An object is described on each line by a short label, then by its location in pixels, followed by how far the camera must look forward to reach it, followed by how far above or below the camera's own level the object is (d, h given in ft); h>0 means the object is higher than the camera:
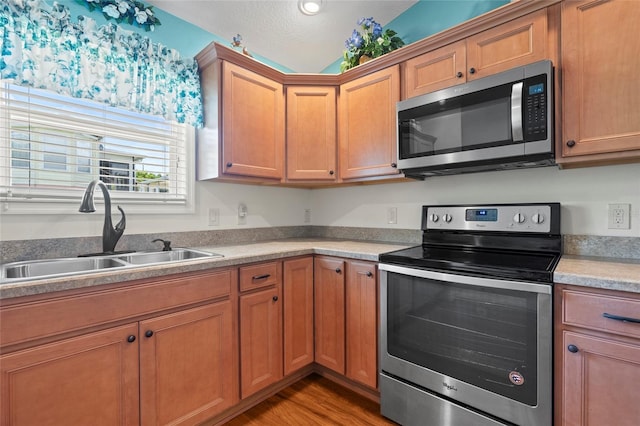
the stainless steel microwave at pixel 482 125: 4.78 +1.53
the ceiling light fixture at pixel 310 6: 7.00 +4.83
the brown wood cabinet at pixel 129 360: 3.55 -2.03
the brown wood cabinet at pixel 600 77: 4.29 +1.97
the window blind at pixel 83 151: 4.96 +1.18
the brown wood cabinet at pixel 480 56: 5.02 +2.86
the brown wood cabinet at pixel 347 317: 5.90 -2.19
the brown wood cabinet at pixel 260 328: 5.63 -2.26
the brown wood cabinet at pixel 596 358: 3.58 -1.84
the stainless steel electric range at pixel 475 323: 4.16 -1.73
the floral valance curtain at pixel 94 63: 4.63 +2.67
